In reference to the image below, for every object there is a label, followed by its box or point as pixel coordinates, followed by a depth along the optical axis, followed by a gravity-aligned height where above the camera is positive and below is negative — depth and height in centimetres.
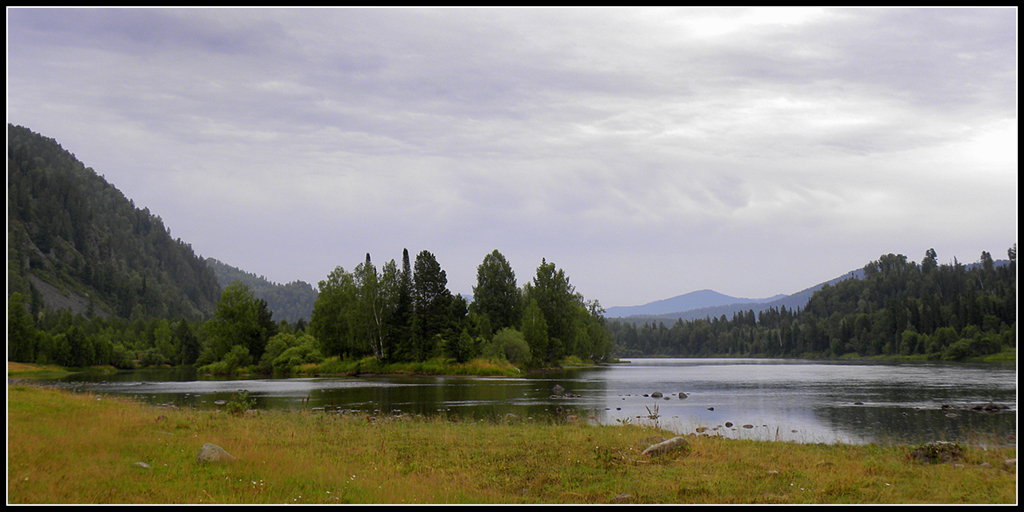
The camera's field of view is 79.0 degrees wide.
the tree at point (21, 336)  9981 -817
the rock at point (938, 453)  1950 -562
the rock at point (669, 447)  1994 -542
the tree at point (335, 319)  9681 -545
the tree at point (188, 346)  14088 -1362
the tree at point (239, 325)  10281 -656
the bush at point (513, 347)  9556 -1000
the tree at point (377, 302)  9550 -288
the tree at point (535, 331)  10212 -809
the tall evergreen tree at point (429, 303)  9212 -304
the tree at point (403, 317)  9331 -514
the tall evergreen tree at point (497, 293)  11300 -202
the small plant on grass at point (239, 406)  3242 -641
